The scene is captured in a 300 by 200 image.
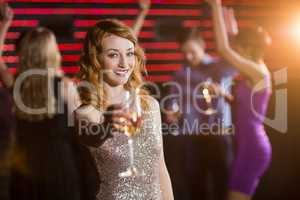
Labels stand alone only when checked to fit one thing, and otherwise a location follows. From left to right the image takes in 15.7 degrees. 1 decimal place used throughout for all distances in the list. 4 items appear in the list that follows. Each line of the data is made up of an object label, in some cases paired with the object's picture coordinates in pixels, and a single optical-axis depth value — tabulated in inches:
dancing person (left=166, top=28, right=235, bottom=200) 328.0
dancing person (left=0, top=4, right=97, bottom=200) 274.5
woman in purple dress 286.6
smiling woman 170.5
